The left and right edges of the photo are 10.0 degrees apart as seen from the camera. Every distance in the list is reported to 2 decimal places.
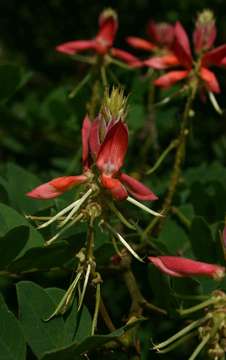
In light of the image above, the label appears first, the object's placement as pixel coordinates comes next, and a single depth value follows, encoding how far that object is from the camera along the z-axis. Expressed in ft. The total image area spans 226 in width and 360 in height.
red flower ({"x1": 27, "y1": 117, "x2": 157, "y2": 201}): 1.07
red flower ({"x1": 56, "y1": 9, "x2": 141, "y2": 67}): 1.47
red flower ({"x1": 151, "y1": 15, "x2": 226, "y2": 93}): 1.31
